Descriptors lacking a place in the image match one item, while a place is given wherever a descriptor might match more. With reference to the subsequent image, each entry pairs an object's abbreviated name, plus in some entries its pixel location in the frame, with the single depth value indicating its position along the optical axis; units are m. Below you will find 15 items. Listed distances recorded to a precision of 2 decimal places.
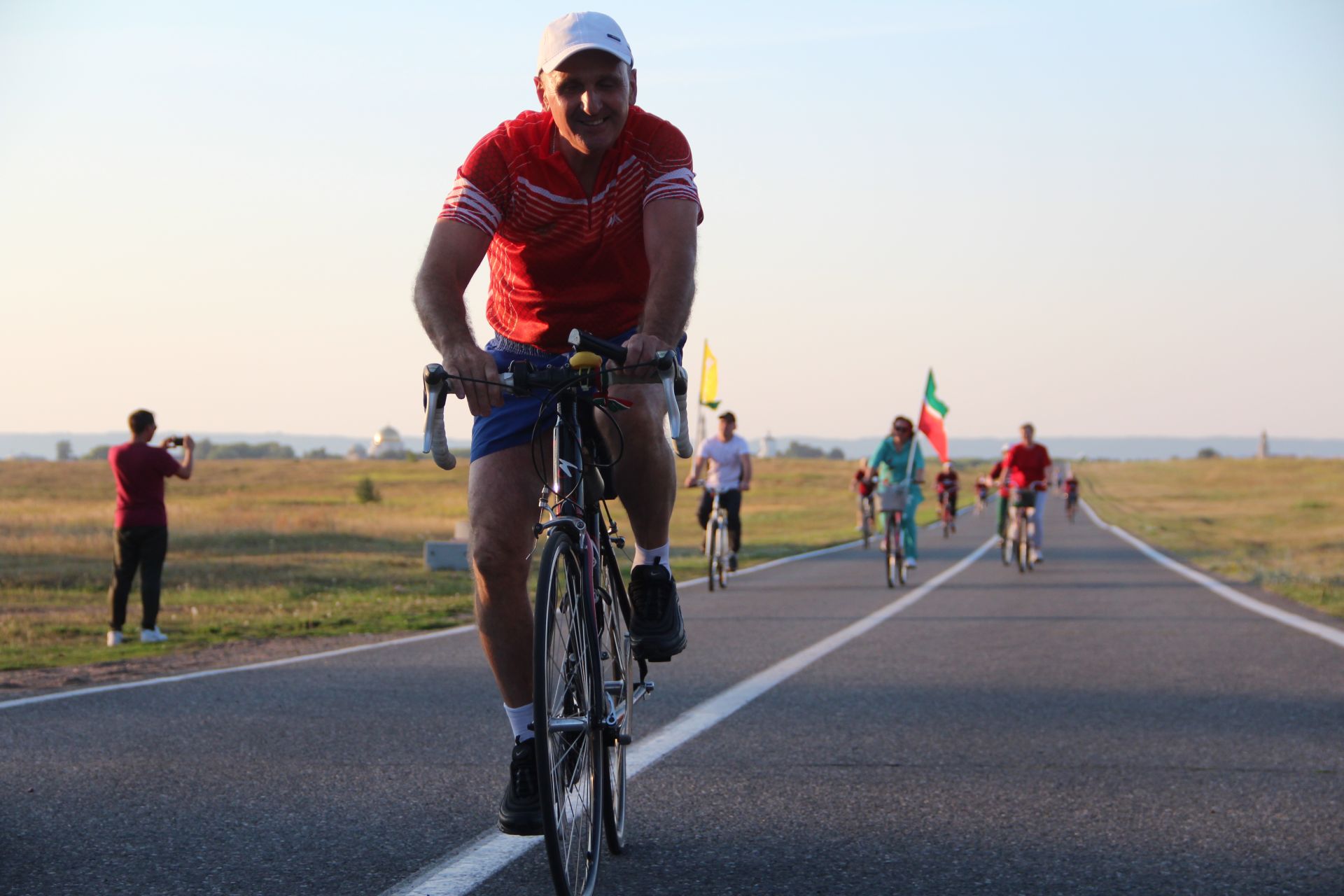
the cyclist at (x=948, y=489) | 35.78
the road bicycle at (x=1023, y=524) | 20.05
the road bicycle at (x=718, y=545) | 16.47
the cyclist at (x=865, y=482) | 18.50
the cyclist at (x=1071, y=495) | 48.72
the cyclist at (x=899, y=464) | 18.17
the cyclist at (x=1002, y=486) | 21.23
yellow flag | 32.00
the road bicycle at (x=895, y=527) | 17.09
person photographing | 12.13
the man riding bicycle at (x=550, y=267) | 3.72
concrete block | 19.69
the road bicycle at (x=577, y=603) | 3.43
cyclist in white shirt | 17.69
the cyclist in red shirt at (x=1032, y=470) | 20.44
